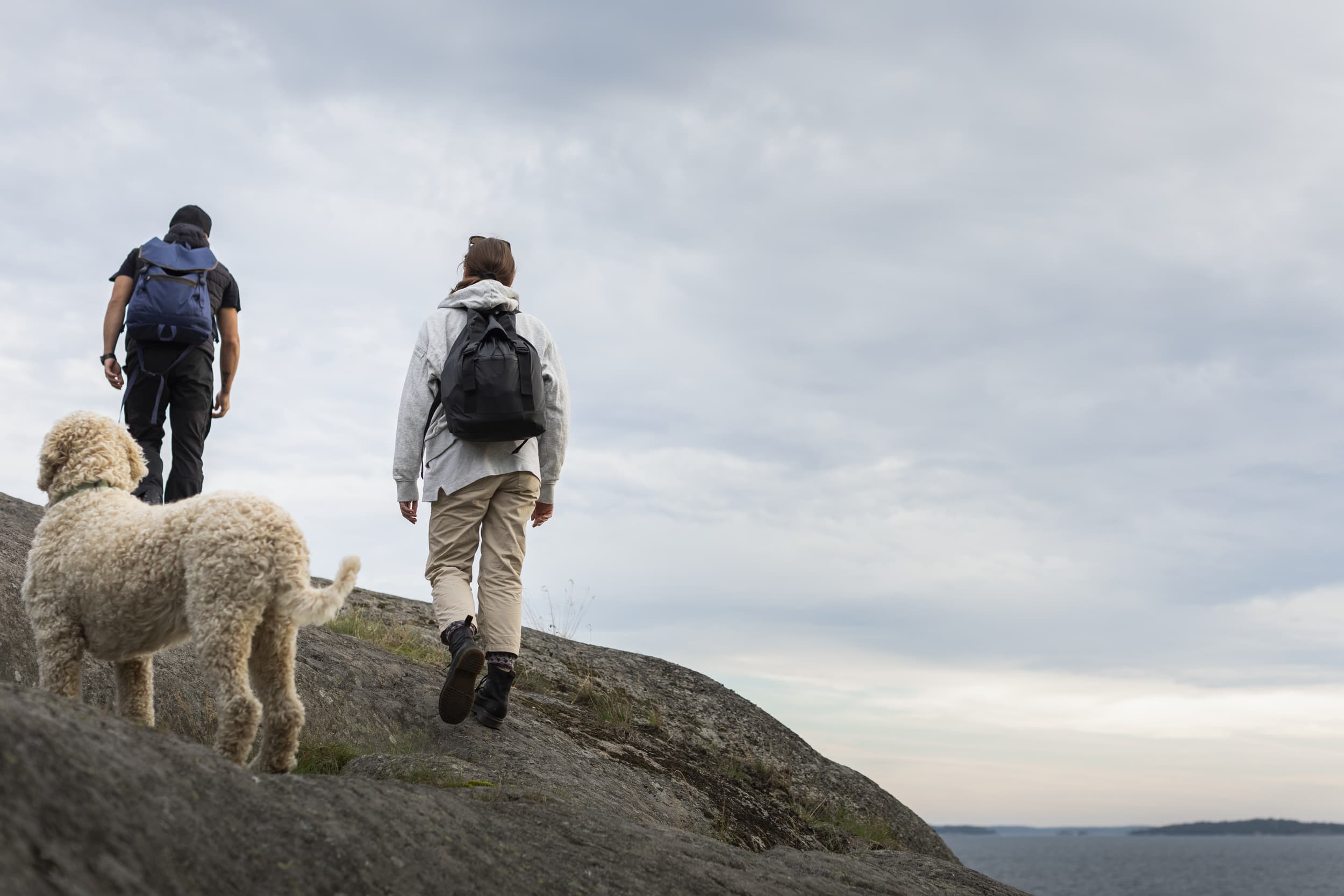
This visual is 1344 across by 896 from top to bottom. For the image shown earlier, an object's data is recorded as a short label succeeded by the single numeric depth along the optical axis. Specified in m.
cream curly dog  3.98
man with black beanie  6.65
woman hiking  5.82
